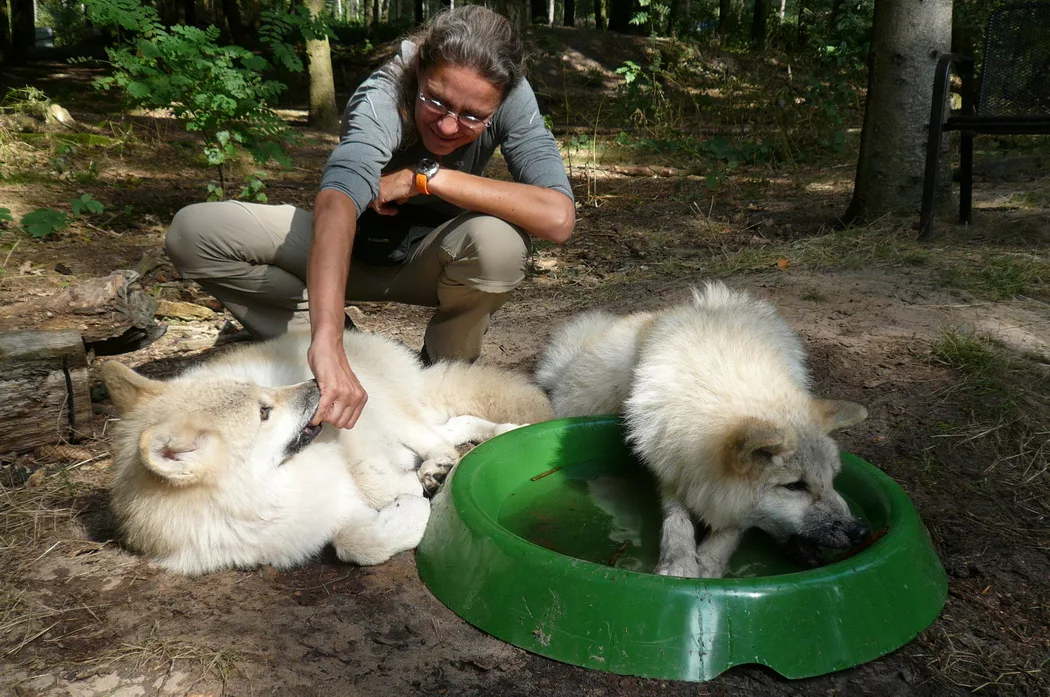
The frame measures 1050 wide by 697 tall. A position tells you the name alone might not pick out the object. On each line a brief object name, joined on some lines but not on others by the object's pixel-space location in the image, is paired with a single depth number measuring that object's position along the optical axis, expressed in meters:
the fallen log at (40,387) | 3.02
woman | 2.60
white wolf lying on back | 2.38
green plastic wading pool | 1.95
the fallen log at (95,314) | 3.61
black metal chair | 5.15
